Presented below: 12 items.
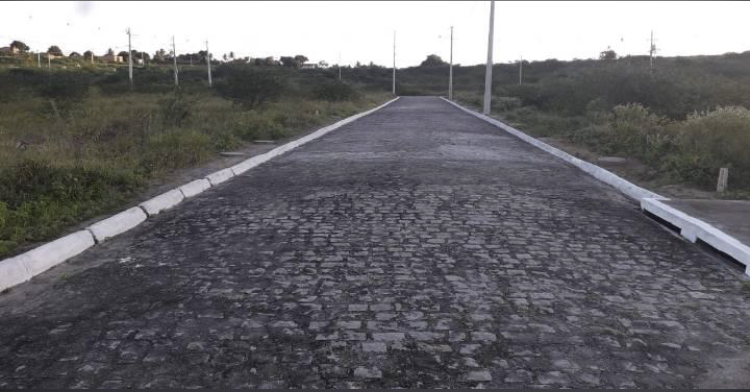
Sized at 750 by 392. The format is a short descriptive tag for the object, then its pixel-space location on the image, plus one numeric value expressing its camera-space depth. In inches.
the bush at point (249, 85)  1035.3
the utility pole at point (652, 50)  2646.7
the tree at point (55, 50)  3760.3
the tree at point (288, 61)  5113.2
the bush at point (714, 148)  348.5
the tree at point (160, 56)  4497.0
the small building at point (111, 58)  4153.8
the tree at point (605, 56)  1815.9
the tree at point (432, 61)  5590.6
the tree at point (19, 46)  3510.6
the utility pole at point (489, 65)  1109.7
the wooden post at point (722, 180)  321.1
